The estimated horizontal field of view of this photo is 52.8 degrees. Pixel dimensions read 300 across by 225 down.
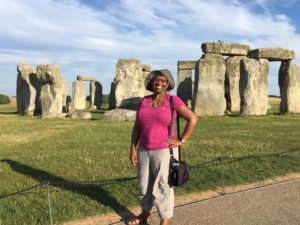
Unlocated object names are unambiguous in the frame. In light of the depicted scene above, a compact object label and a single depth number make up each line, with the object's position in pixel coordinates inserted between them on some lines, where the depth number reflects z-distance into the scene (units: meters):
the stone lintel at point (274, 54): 14.33
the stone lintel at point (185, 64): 21.32
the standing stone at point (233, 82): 17.43
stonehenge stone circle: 13.75
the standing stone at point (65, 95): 18.96
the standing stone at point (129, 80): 17.59
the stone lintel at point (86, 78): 24.48
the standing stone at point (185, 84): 20.67
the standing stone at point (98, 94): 24.47
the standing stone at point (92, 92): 24.09
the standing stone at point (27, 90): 16.31
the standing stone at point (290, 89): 14.37
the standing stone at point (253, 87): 13.65
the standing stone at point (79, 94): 22.91
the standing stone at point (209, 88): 13.80
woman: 3.36
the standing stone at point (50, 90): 14.52
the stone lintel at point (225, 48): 15.39
